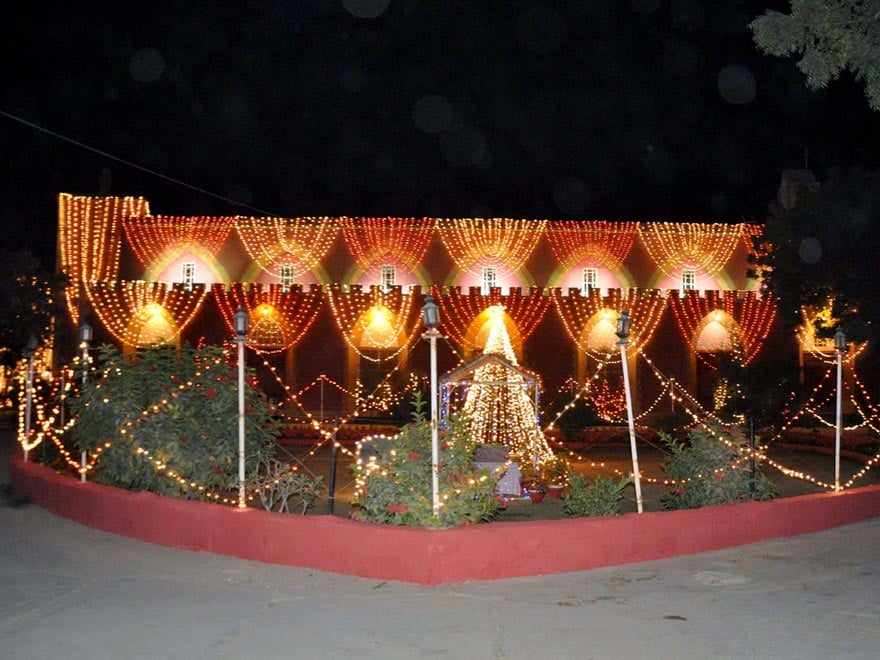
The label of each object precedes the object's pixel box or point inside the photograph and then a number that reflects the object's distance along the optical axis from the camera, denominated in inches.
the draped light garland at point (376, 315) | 1112.8
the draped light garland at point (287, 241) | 1189.1
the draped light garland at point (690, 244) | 1225.4
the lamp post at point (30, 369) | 509.0
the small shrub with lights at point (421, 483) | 320.2
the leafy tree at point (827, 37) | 301.3
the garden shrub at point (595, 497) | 391.7
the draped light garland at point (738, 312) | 1140.5
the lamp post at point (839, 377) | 436.1
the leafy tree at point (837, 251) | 775.7
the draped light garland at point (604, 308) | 1126.4
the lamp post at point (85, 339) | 457.1
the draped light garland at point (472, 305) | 1105.4
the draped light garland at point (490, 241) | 1205.7
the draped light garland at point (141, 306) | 1072.2
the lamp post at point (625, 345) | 354.9
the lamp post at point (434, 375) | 311.4
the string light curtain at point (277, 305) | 1092.5
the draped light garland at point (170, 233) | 1178.6
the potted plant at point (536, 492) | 554.2
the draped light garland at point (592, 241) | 1215.6
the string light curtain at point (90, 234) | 1135.0
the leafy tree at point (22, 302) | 921.5
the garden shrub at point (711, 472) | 411.8
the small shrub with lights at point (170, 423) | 411.5
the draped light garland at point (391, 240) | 1204.5
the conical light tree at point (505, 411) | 592.7
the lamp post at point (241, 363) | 356.2
